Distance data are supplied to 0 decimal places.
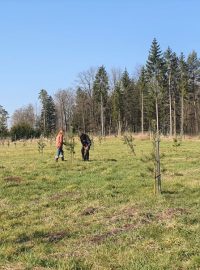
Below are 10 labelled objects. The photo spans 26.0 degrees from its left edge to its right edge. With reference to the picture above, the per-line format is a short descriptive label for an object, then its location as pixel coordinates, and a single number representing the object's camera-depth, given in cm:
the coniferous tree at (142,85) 8548
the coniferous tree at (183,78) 7881
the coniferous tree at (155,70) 7862
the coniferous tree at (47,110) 11281
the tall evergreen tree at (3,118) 8671
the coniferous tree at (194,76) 8562
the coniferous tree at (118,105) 8819
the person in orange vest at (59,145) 2338
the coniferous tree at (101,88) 9344
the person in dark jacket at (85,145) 2300
